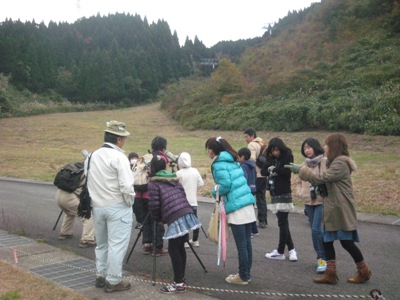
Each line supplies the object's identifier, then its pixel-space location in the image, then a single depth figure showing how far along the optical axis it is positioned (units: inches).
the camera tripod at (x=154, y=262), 205.0
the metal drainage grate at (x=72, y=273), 207.7
